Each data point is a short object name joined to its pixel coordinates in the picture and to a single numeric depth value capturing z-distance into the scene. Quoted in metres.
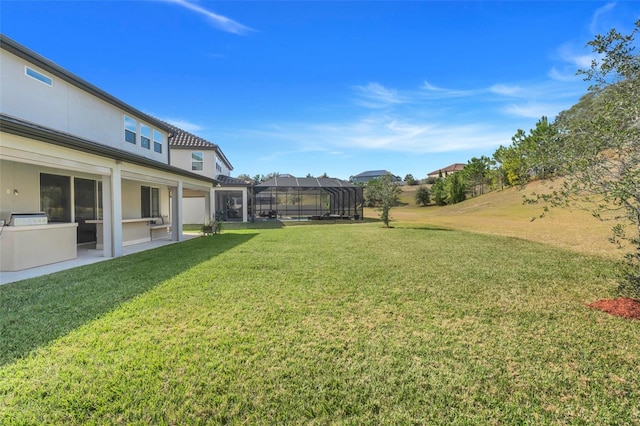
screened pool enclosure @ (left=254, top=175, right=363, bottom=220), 25.12
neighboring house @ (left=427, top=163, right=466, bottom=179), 86.57
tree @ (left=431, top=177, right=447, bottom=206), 46.81
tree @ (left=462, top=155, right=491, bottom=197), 46.87
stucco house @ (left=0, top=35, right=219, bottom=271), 7.08
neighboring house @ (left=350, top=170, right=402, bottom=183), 114.06
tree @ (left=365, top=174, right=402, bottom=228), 18.69
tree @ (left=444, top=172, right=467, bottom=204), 44.72
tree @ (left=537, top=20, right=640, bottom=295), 3.86
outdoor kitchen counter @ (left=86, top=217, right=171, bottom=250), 10.68
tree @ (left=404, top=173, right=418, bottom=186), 81.25
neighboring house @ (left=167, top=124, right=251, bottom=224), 22.58
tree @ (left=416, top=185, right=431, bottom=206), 51.06
